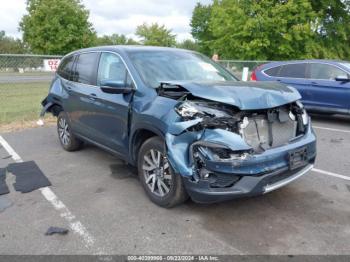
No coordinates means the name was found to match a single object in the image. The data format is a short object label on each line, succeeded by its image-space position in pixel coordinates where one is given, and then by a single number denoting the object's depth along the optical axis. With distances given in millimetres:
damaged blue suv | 3170
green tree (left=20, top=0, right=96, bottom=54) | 30625
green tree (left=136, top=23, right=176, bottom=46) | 53438
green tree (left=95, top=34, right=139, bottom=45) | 69800
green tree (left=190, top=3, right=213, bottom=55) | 61594
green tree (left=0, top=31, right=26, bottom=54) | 60000
